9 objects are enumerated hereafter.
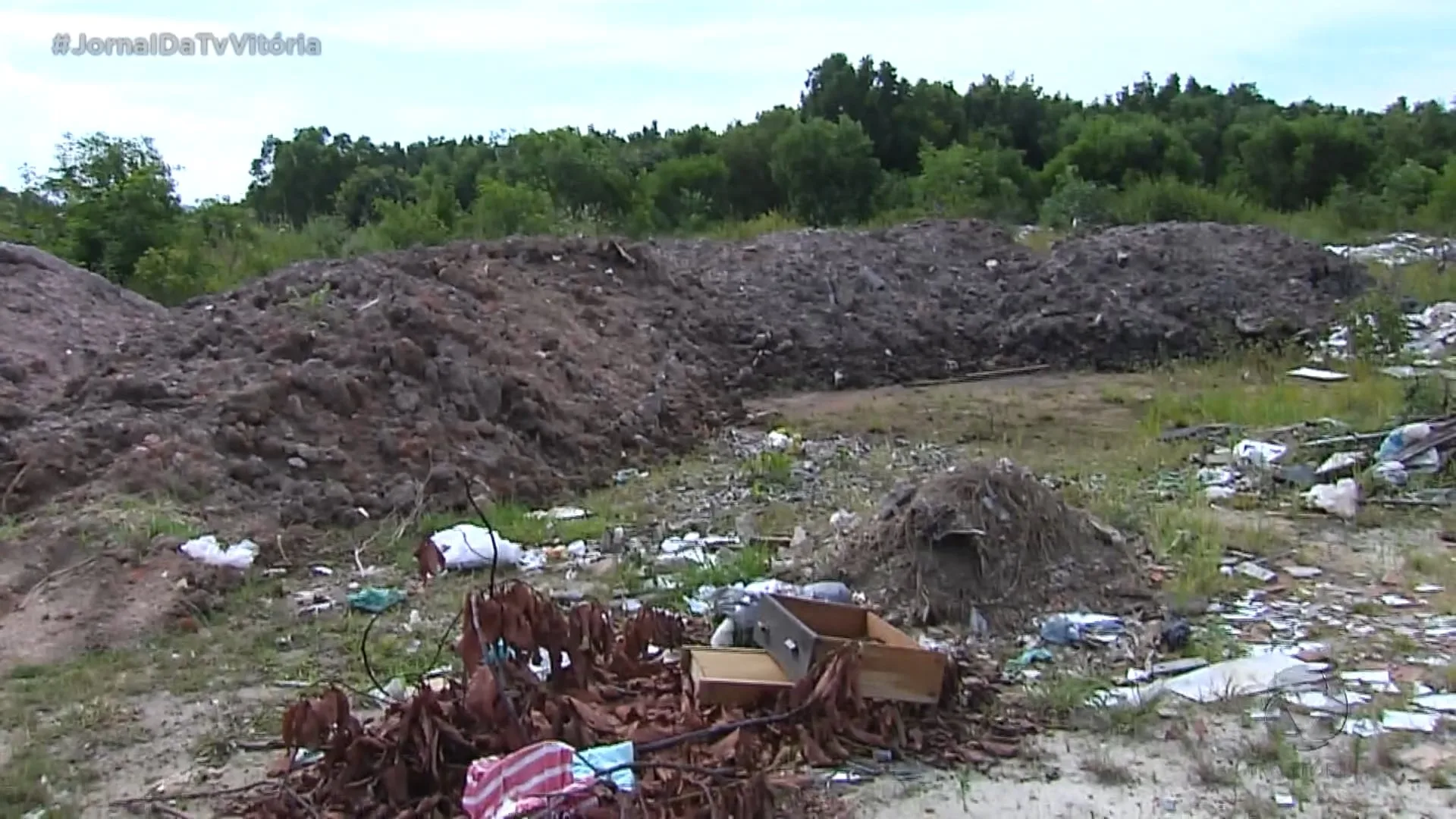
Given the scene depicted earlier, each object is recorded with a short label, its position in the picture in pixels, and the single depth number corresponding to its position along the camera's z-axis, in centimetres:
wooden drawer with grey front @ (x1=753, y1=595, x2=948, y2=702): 358
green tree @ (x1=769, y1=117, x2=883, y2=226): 1961
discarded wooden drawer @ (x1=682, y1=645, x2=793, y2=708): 354
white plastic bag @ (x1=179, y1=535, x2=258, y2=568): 521
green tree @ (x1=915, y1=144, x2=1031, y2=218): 1778
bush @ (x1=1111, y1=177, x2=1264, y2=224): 1744
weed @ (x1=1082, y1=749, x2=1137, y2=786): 341
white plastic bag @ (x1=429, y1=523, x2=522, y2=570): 535
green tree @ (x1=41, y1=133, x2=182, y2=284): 1162
